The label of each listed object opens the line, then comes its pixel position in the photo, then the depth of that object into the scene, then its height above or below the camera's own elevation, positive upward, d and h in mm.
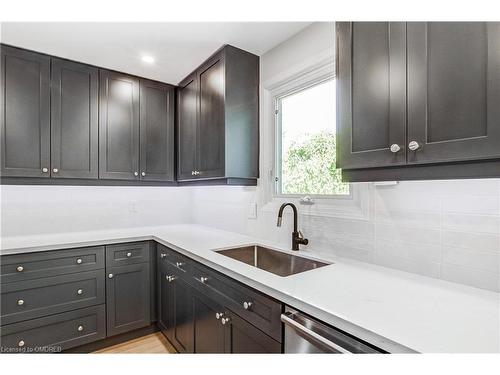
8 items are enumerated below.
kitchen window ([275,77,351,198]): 1688 +304
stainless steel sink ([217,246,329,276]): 1546 -488
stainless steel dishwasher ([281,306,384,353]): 782 -490
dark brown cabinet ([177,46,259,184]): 1956 +542
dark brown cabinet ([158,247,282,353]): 1190 -762
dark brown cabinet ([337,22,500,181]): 766 +293
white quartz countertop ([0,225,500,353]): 688 -401
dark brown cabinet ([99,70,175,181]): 2408 +562
